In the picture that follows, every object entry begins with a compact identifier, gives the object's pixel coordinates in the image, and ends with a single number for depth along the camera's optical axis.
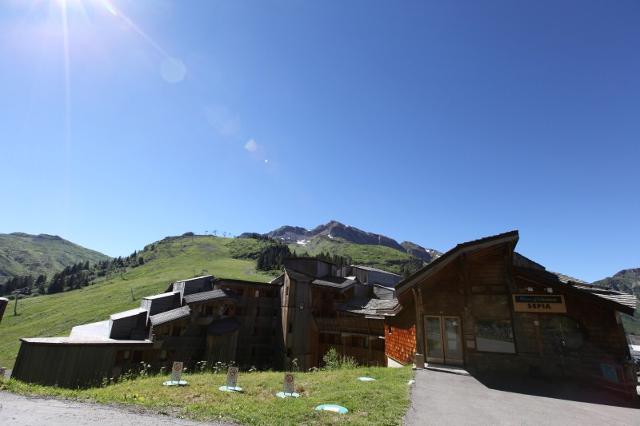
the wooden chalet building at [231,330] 24.62
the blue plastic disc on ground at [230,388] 12.36
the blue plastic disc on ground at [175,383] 14.01
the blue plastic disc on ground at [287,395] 10.81
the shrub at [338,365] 18.39
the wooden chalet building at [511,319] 13.18
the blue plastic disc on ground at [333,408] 8.41
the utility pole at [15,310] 81.00
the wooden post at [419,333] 15.87
